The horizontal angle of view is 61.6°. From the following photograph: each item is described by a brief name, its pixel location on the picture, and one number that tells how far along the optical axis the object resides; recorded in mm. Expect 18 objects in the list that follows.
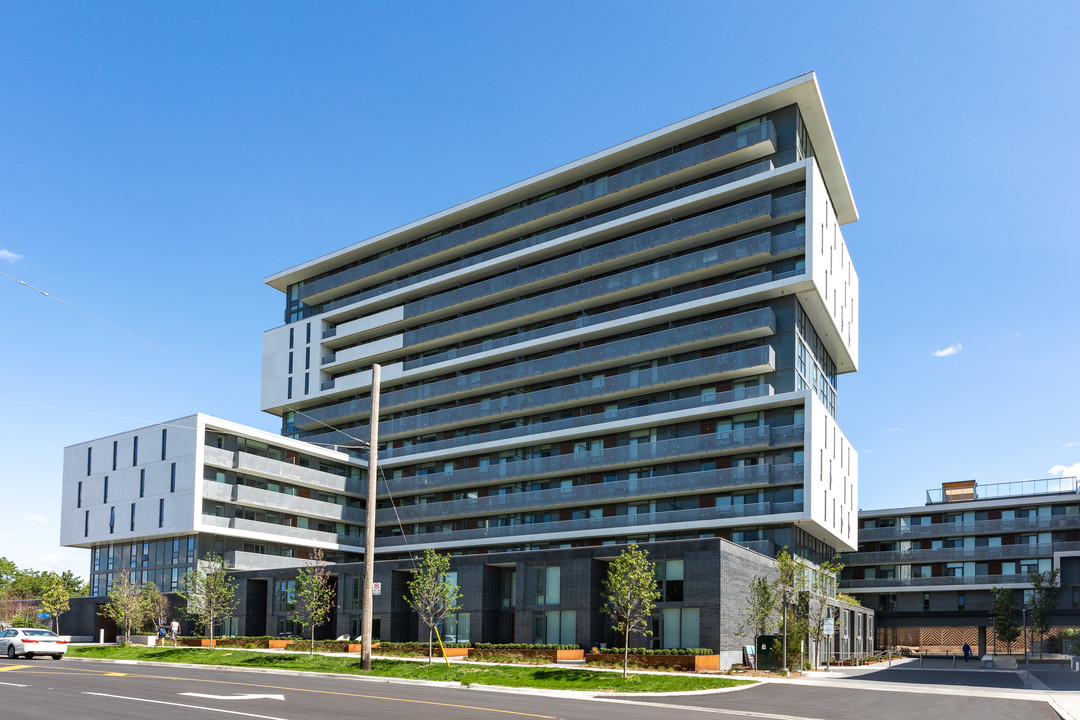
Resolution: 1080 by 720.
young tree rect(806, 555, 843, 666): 46375
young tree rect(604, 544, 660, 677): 36781
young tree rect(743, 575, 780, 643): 44125
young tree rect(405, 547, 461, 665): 44938
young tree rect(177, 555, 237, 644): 53594
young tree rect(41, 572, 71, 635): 66938
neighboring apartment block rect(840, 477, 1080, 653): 85144
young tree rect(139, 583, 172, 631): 58422
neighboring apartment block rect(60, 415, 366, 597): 64312
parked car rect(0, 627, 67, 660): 41562
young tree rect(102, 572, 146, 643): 56188
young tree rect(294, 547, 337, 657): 47162
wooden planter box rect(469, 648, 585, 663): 41344
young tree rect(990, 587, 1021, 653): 79312
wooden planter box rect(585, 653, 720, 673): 38500
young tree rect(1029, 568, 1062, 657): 78500
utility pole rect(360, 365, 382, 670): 34094
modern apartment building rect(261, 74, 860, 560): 58531
